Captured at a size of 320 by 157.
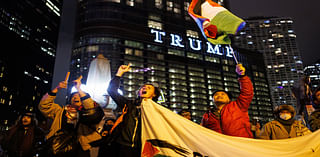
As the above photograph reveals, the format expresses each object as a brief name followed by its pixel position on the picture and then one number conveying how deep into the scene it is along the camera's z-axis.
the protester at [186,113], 5.56
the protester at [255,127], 6.68
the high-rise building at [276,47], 127.76
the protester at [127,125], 3.09
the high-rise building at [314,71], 164.82
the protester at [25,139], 4.09
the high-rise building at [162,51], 79.56
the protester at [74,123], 3.52
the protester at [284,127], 4.10
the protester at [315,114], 4.10
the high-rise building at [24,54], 85.69
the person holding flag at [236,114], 3.66
